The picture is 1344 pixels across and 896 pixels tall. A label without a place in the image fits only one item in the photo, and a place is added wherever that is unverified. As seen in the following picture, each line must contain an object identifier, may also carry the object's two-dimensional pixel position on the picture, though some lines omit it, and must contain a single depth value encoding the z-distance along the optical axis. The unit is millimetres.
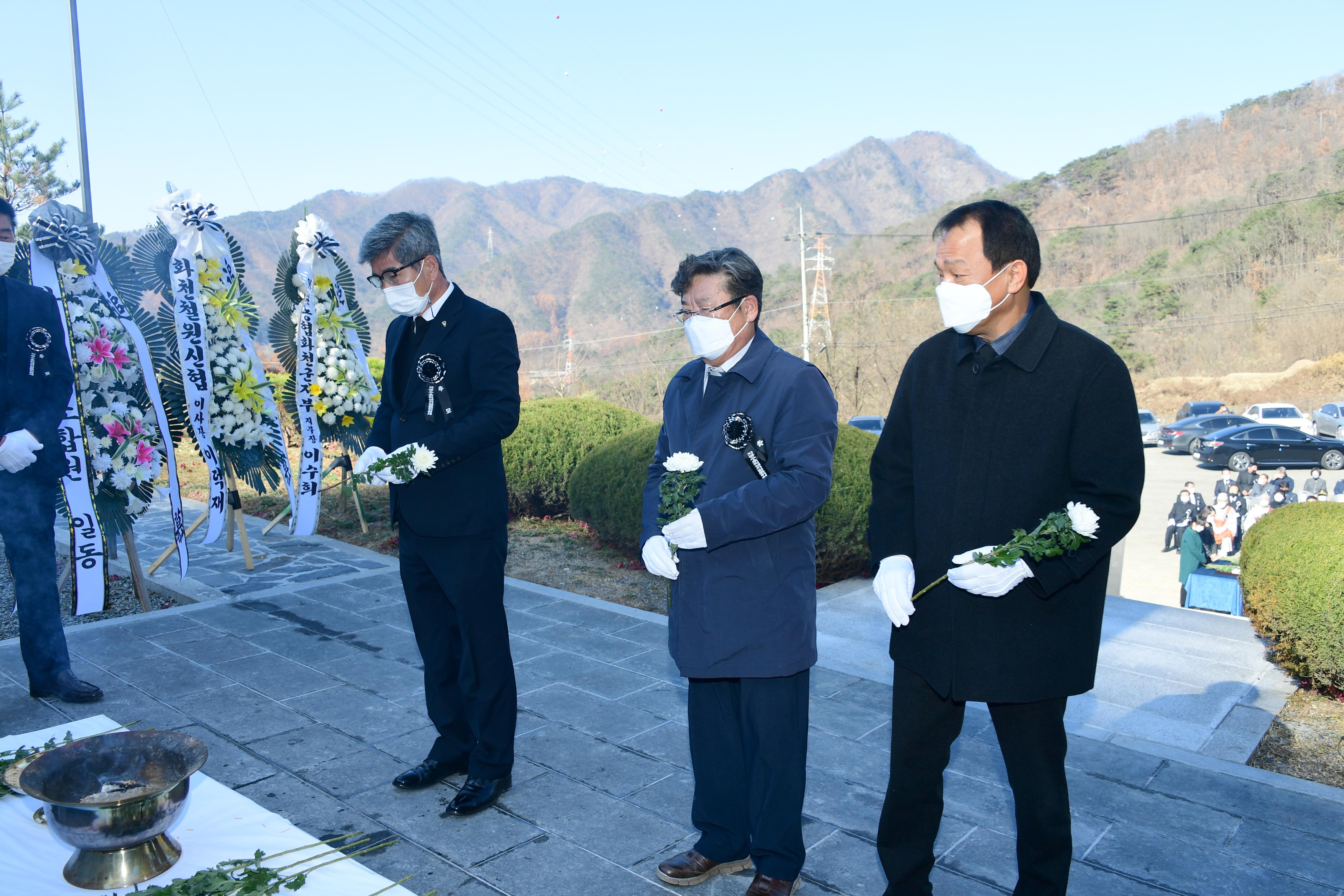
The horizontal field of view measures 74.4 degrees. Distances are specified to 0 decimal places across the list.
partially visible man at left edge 4219
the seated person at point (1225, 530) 16719
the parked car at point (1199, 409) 36656
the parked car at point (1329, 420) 30031
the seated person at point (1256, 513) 16656
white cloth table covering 2045
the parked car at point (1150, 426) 36031
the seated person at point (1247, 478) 20984
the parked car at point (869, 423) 30312
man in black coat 2217
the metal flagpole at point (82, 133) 11102
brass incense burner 1982
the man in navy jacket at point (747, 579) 2684
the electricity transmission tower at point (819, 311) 35438
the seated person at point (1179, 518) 17984
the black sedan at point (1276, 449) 27859
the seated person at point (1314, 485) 18688
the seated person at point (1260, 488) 18875
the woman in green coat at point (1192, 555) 13164
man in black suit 3365
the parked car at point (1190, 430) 32750
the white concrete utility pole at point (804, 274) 35375
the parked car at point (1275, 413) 32219
